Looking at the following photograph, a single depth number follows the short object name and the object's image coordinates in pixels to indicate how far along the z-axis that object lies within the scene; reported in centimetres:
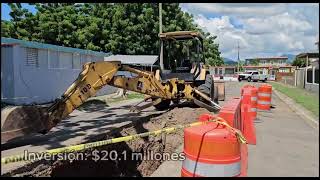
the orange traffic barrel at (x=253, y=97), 705
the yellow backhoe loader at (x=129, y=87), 285
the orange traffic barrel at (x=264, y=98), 1017
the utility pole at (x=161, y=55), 1004
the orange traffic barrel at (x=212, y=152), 242
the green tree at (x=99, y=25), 2204
